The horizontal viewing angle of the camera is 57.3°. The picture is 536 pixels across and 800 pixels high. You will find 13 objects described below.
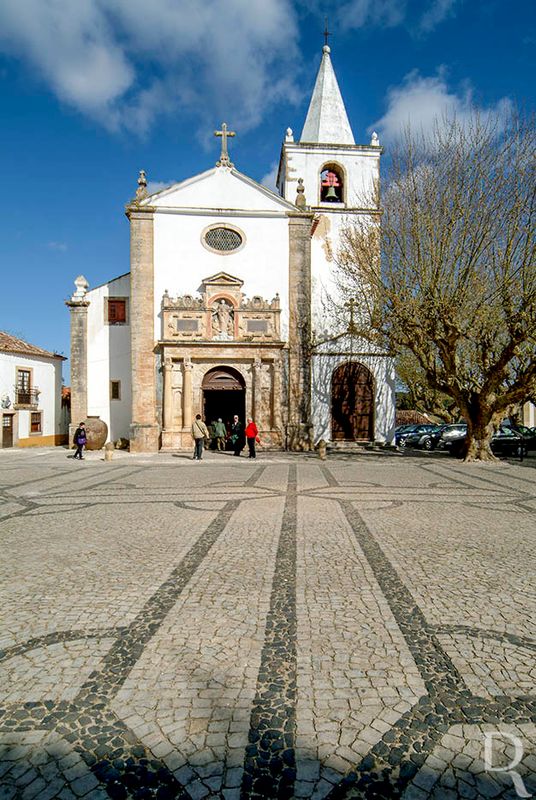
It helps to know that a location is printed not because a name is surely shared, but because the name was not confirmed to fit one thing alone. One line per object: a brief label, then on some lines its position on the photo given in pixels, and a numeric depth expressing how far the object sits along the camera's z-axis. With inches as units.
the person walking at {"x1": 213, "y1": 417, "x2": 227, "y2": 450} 844.6
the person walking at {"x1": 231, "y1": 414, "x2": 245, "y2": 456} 783.1
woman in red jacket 735.9
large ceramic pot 894.4
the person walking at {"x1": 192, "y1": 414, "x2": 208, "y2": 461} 707.4
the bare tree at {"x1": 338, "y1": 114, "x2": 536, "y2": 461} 610.2
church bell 953.5
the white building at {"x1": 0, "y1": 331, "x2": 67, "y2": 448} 1051.3
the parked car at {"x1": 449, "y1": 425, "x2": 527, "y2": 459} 812.0
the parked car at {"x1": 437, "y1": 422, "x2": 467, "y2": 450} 1021.2
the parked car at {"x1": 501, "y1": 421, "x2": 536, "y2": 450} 920.0
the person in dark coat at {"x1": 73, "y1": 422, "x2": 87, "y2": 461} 748.0
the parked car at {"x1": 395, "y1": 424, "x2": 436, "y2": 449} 1169.5
